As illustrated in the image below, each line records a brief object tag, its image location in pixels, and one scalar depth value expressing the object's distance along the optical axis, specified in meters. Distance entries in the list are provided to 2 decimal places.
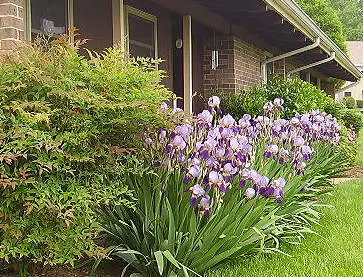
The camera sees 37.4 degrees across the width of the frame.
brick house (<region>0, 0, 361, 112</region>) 5.95
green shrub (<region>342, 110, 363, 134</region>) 13.87
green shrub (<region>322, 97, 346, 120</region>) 11.13
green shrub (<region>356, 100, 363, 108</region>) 48.66
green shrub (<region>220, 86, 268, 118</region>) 8.67
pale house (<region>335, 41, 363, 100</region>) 53.97
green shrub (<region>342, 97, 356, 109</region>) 43.75
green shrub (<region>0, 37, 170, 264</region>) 2.79
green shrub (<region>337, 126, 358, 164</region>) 9.25
